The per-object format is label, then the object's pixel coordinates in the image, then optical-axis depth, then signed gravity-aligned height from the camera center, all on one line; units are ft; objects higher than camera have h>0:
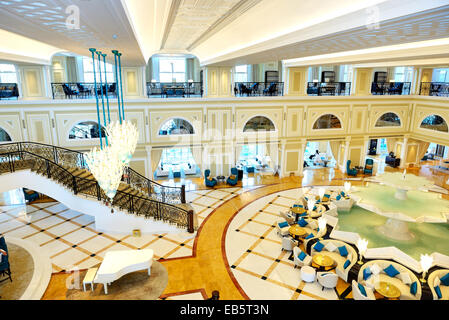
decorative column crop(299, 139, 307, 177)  49.74 -10.19
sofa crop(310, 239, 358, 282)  22.68 -13.03
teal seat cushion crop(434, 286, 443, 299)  19.39 -12.71
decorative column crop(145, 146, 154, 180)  42.94 -10.36
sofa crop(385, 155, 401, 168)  55.26 -12.15
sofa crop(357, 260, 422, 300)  20.26 -12.96
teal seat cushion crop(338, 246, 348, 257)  24.62 -12.72
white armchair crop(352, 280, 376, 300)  19.00 -12.83
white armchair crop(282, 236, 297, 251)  26.43 -13.09
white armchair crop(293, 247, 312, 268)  23.76 -13.10
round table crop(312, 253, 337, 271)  23.08 -12.91
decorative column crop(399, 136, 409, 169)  53.83 -10.19
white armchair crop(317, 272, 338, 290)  21.35 -13.11
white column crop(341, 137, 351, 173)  51.65 -10.01
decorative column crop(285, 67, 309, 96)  46.14 +2.13
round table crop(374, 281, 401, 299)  19.44 -12.85
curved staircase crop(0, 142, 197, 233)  29.68 -9.71
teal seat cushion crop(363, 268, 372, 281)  21.62 -12.81
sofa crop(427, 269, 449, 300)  19.97 -13.04
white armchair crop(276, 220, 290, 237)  28.73 -13.00
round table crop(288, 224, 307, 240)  27.70 -12.67
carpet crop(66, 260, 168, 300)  20.72 -13.95
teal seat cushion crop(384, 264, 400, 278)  21.83 -12.75
